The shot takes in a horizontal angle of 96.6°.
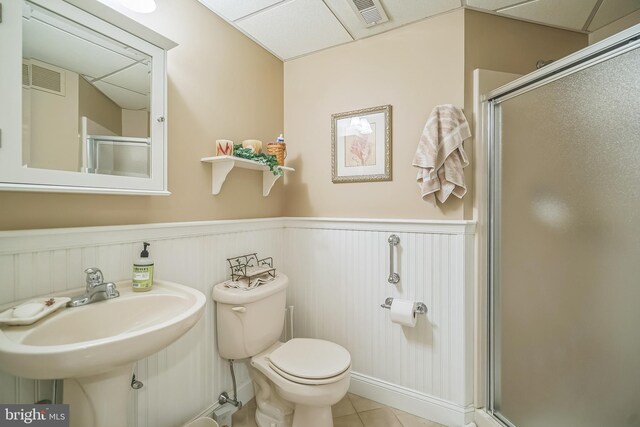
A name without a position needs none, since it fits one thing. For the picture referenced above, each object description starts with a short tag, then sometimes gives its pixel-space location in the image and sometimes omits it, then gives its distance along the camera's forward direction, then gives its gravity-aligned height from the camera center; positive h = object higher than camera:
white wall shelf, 1.53 +0.27
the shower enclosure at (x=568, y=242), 1.05 -0.14
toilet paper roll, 1.64 -0.59
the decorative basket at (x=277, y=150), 1.87 +0.41
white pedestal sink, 0.70 -0.38
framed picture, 1.82 +0.44
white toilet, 1.35 -0.76
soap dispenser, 1.16 -0.26
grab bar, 1.75 -0.29
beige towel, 1.56 +0.32
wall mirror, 0.88 +0.42
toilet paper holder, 1.68 -0.57
